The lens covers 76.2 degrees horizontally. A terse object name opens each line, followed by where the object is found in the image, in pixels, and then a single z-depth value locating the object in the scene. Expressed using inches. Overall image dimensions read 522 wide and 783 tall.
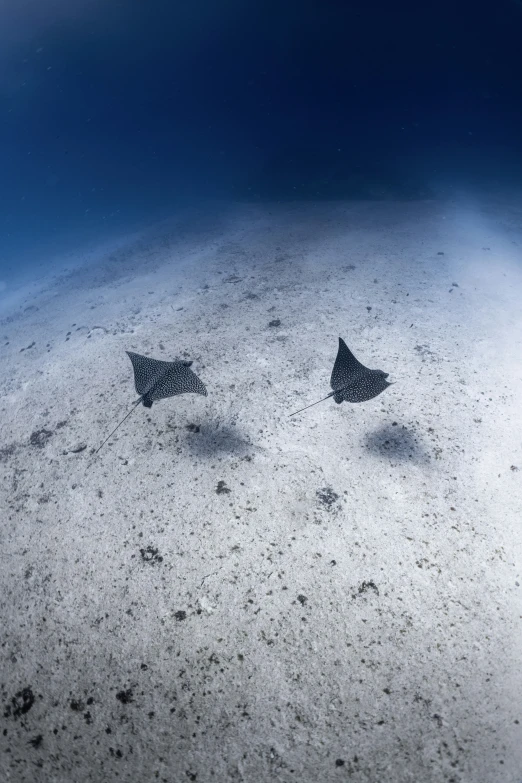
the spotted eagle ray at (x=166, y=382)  154.3
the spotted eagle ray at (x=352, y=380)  144.0
